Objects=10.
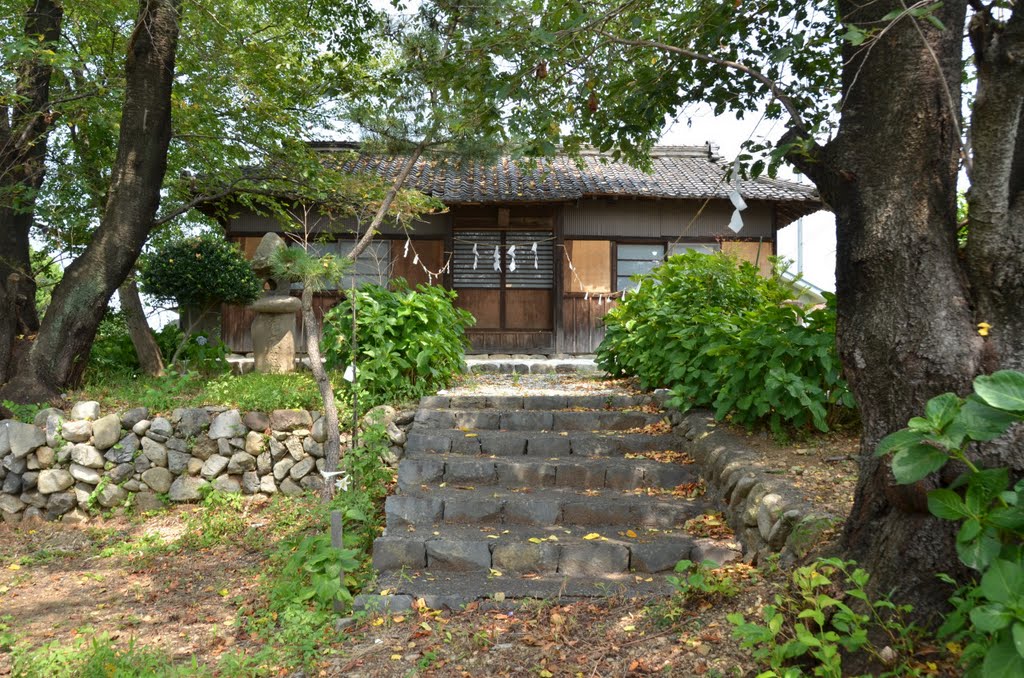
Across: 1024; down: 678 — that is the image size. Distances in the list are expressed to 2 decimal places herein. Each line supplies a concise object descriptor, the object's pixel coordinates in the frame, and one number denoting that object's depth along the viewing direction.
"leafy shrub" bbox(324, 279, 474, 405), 6.32
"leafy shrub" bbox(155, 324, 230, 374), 8.10
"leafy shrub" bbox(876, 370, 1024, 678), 1.71
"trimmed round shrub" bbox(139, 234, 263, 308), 7.78
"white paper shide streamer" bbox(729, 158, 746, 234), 3.88
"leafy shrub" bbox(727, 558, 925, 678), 2.37
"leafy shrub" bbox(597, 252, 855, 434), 4.68
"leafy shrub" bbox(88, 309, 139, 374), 7.76
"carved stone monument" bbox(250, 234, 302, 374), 7.69
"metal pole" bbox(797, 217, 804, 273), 13.95
